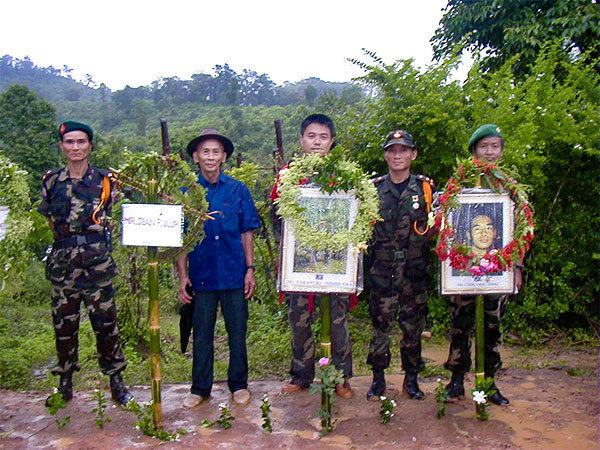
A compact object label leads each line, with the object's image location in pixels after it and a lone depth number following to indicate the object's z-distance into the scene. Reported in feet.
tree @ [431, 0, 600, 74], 32.91
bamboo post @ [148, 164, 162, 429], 12.31
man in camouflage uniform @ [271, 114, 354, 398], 14.21
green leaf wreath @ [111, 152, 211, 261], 12.41
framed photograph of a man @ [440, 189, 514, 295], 12.46
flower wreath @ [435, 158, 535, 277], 12.25
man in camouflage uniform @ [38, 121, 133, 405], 13.57
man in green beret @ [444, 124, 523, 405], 13.61
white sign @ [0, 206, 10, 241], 12.75
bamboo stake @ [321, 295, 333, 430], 12.65
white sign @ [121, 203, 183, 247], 11.94
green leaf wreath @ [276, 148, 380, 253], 12.14
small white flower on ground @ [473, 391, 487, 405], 12.28
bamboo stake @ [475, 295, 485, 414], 12.77
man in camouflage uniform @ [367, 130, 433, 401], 13.76
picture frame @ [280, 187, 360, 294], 12.38
